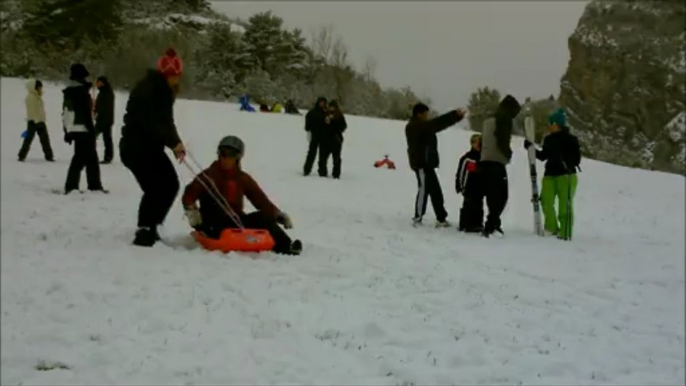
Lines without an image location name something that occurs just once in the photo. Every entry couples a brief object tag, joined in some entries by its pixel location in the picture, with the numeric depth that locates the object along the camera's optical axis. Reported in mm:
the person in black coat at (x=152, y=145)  8203
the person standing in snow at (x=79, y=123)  11630
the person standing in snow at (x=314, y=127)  18469
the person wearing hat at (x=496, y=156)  11453
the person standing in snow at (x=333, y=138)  18625
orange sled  8414
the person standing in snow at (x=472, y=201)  11664
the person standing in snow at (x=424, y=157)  11891
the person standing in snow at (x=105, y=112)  15417
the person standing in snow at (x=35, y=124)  16156
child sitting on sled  8633
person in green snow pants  11609
